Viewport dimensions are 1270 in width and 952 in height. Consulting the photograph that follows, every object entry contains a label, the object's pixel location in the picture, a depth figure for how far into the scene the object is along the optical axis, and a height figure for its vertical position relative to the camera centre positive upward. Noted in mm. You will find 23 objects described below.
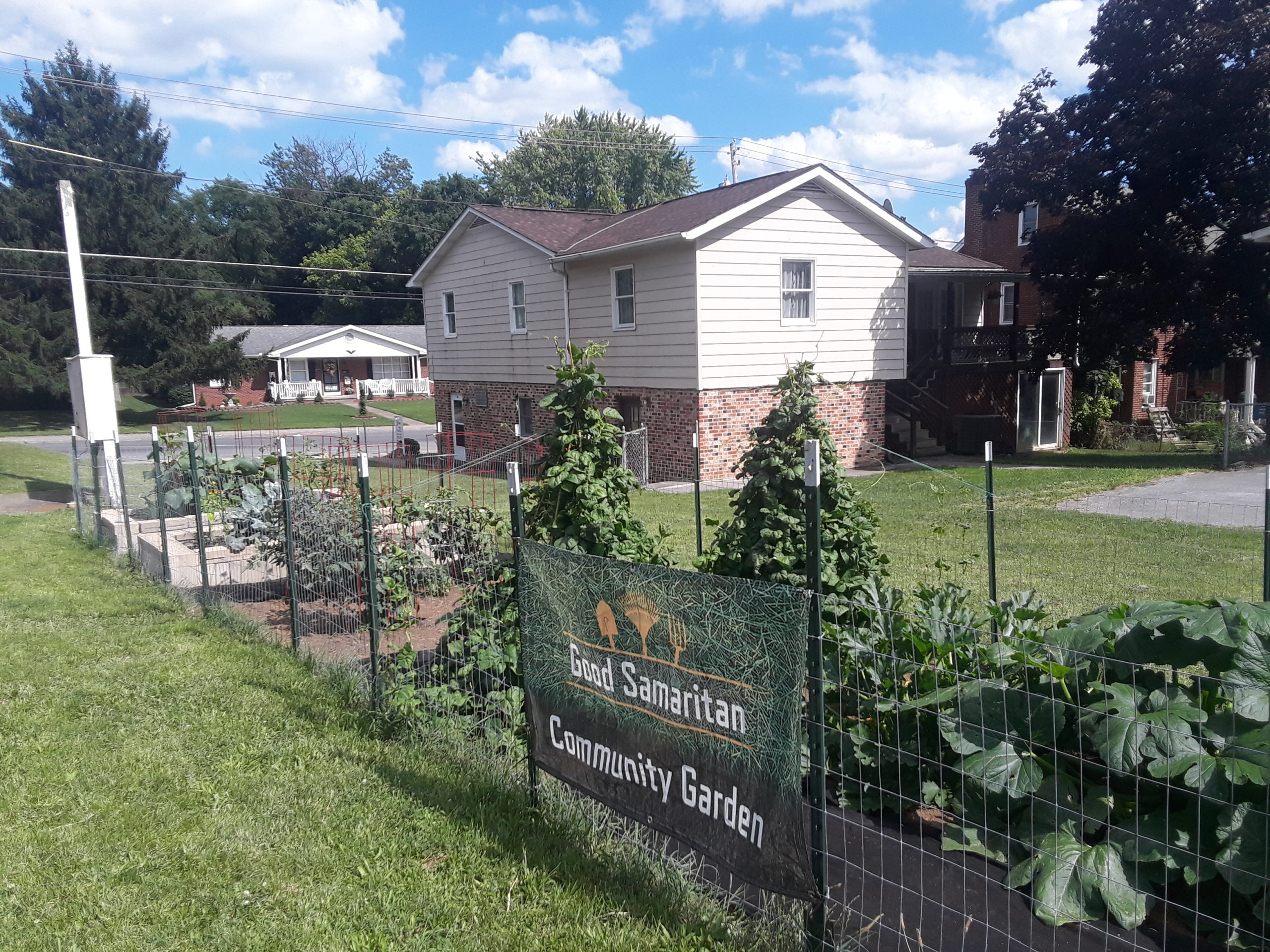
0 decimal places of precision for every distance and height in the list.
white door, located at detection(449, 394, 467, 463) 25875 -951
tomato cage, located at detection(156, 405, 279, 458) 28109 -1280
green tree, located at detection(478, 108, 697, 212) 58375 +13515
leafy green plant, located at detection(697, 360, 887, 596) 5215 -806
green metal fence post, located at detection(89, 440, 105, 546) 11906 -1066
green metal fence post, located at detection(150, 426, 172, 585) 8719 -1033
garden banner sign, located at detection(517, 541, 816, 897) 2992 -1164
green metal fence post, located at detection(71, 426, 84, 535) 12992 -1307
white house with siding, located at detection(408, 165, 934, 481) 17922 +1525
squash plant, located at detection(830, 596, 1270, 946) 2814 -1315
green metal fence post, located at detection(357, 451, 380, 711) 5531 -1084
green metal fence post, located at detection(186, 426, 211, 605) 8008 -935
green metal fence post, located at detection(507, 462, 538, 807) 4184 -638
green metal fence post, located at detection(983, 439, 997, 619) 6645 -1151
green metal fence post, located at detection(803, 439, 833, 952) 3008 -1133
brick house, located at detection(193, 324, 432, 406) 52062 +1427
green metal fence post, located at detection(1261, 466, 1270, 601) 5102 -1161
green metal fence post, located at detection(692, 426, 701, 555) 9164 -996
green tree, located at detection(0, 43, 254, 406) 37312 +6241
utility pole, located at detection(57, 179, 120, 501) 14477 +339
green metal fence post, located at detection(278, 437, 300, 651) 6488 -1064
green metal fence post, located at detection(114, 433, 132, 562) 10625 -1281
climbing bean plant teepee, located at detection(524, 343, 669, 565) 5191 -576
